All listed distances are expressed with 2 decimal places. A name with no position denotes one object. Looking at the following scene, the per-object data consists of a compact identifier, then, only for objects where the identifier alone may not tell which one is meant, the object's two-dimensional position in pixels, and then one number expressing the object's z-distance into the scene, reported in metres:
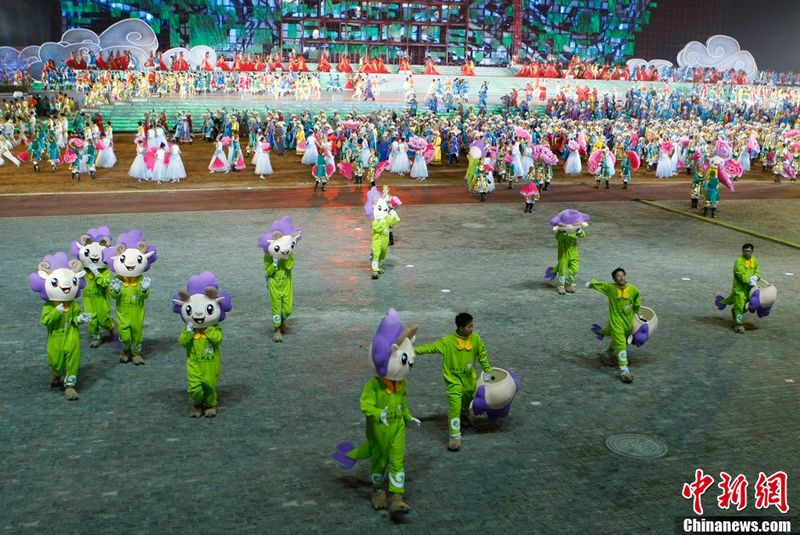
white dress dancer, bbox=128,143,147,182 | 26.28
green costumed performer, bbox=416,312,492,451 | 7.63
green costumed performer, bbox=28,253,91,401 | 8.66
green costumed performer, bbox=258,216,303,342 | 10.53
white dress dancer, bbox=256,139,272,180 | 27.69
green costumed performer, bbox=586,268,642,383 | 9.59
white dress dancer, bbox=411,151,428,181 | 28.08
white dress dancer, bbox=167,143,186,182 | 26.16
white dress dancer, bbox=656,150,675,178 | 30.00
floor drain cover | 7.70
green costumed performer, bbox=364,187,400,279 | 13.88
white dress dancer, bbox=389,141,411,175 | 28.59
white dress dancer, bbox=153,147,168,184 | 25.66
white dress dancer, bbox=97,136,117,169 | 28.50
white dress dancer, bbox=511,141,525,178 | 26.25
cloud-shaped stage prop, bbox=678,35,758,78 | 55.47
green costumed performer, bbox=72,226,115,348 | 10.35
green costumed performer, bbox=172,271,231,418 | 8.17
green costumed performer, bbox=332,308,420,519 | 6.50
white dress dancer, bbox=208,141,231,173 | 27.92
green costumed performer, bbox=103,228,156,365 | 9.58
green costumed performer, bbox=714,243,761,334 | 11.48
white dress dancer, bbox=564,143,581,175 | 30.23
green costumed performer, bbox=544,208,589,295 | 13.01
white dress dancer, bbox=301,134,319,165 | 30.69
